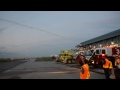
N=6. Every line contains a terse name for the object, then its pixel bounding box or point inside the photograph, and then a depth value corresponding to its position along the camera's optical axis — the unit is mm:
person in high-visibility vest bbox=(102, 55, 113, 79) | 5430
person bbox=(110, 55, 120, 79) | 5657
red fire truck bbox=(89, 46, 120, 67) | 10705
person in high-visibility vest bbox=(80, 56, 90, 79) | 2906
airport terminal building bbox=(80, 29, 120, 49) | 15841
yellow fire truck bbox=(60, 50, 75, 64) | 19764
